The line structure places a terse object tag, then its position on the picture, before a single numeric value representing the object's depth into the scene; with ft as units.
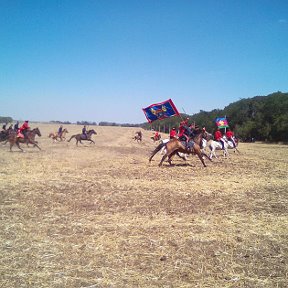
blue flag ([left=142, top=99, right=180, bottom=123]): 65.13
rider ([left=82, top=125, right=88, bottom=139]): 113.91
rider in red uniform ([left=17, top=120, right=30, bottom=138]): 85.54
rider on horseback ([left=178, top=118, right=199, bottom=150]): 60.54
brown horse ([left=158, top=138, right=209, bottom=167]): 60.49
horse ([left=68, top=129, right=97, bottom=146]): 113.80
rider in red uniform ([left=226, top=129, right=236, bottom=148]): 83.43
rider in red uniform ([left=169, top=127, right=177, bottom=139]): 72.04
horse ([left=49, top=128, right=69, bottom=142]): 130.14
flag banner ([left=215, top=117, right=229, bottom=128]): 93.31
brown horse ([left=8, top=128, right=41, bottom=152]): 85.05
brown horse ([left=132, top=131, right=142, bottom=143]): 149.06
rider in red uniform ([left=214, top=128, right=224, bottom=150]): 77.05
